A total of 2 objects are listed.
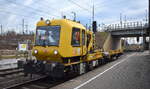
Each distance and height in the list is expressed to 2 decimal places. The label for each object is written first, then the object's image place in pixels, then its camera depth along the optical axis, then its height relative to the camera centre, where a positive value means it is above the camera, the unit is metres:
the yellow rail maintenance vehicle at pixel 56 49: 5.76 -0.22
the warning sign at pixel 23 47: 13.30 -0.24
